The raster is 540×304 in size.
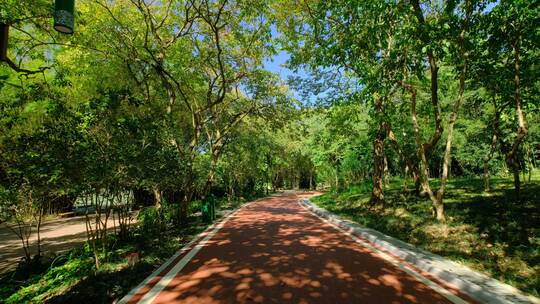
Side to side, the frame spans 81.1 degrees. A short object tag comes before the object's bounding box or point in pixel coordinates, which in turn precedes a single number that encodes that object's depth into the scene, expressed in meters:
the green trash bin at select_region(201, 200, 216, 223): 13.78
